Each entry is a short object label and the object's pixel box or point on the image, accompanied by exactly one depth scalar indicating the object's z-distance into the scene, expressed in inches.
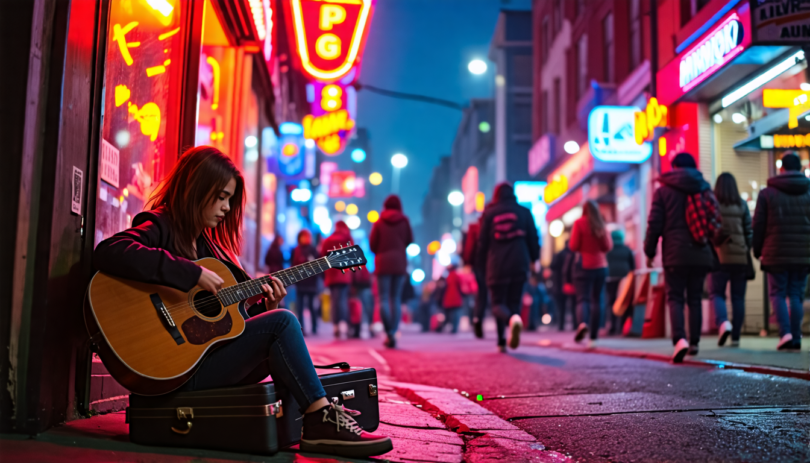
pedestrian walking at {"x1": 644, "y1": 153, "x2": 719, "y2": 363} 304.5
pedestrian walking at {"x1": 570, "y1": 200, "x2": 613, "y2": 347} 412.2
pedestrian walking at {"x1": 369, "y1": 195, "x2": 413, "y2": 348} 440.1
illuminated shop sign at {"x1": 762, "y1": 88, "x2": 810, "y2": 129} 386.3
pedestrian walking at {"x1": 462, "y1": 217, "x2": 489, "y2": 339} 422.9
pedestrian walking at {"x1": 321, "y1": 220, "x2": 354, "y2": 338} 503.8
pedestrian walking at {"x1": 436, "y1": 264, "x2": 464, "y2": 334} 684.1
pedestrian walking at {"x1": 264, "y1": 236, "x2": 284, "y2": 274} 545.0
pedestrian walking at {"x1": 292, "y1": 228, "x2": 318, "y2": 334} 563.5
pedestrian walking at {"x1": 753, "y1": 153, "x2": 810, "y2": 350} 322.3
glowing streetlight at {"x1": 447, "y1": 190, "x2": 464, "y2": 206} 2261.3
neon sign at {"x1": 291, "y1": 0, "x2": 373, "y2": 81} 474.3
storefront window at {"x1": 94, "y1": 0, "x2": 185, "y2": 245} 166.2
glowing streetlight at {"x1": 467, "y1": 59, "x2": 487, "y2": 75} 1320.1
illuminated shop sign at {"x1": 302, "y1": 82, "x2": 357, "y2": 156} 772.0
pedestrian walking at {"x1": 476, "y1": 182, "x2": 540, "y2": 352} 378.3
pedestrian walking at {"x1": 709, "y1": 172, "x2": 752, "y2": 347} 357.1
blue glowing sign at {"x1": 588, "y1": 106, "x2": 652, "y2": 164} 682.8
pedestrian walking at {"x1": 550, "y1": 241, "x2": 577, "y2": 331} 690.2
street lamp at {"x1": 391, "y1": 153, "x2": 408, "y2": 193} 1680.6
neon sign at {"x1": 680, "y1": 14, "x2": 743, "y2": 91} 430.6
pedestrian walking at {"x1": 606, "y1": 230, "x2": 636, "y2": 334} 544.1
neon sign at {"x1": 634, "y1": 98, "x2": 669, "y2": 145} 535.5
